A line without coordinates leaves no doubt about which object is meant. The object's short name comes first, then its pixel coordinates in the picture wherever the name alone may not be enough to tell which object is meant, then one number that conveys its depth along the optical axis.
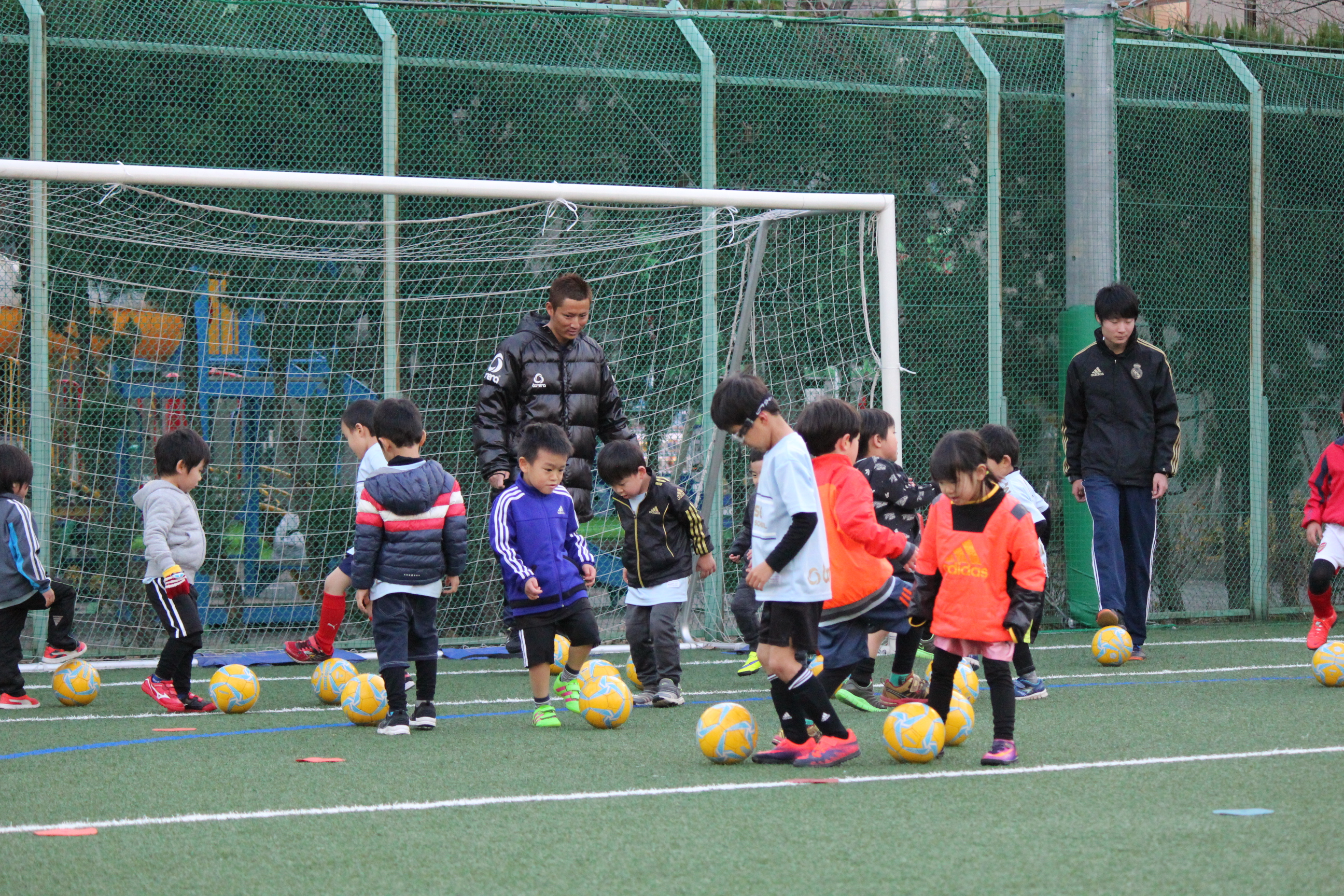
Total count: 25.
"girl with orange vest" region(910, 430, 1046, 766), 10.95
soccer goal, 19.20
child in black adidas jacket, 14.92
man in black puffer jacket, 16.06
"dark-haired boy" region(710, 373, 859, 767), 10.91
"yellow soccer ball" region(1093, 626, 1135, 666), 17.44
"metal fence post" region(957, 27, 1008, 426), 23.34
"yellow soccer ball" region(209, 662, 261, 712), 14.47
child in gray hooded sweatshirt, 14.82
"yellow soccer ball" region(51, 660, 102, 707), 15.16
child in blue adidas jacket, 13.68
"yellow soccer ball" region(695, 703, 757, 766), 11.01
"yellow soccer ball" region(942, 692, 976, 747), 11.62
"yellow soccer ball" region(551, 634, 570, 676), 17.08
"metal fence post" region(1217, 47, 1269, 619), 24.03
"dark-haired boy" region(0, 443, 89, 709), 14.95
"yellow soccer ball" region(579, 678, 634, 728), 13.10
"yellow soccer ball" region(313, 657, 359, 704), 14.78
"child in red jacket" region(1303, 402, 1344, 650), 18.05
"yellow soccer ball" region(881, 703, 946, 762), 10.89
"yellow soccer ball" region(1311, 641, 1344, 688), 14.83
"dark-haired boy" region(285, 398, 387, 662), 16.69
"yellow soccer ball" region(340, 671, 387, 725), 13.52
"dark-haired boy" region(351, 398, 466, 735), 13.18
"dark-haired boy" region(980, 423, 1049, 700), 14.62
